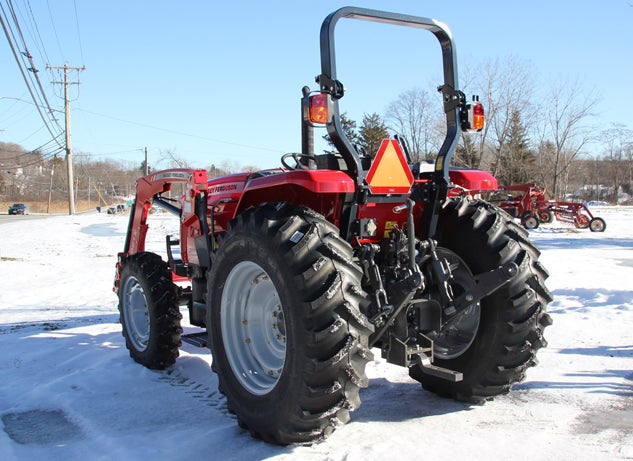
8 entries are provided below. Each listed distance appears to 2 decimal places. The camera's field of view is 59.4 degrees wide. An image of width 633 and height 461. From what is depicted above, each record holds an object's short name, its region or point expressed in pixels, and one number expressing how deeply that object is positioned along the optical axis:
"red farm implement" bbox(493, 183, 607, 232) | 23.45
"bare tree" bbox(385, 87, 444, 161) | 34.10
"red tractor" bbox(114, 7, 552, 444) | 3.07
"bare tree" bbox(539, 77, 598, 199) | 46.47
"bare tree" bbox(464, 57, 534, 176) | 40.38
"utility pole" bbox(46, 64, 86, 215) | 46.91
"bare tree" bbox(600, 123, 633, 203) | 76.50
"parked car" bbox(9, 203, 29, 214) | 60.50
